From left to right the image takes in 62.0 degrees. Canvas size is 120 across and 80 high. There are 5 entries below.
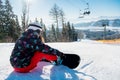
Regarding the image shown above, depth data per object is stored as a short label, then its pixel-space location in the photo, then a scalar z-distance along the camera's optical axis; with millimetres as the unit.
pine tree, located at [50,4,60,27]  23182
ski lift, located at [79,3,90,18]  10307
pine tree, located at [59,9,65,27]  24307
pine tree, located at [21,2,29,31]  17139
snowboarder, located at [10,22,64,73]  2052
